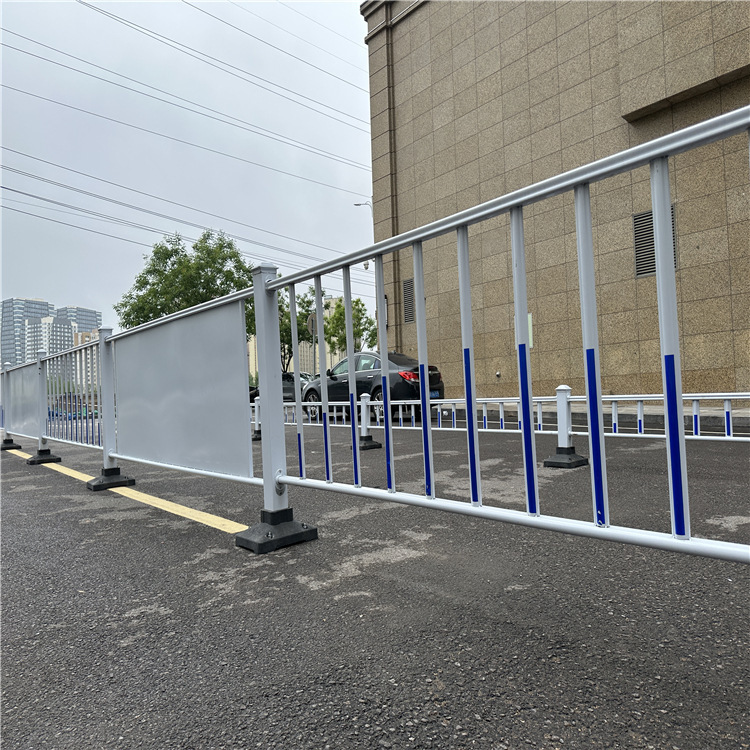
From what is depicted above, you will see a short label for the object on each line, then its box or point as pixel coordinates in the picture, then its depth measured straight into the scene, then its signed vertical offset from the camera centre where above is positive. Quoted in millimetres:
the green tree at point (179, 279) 28125 +6027
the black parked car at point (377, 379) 11148 +168
